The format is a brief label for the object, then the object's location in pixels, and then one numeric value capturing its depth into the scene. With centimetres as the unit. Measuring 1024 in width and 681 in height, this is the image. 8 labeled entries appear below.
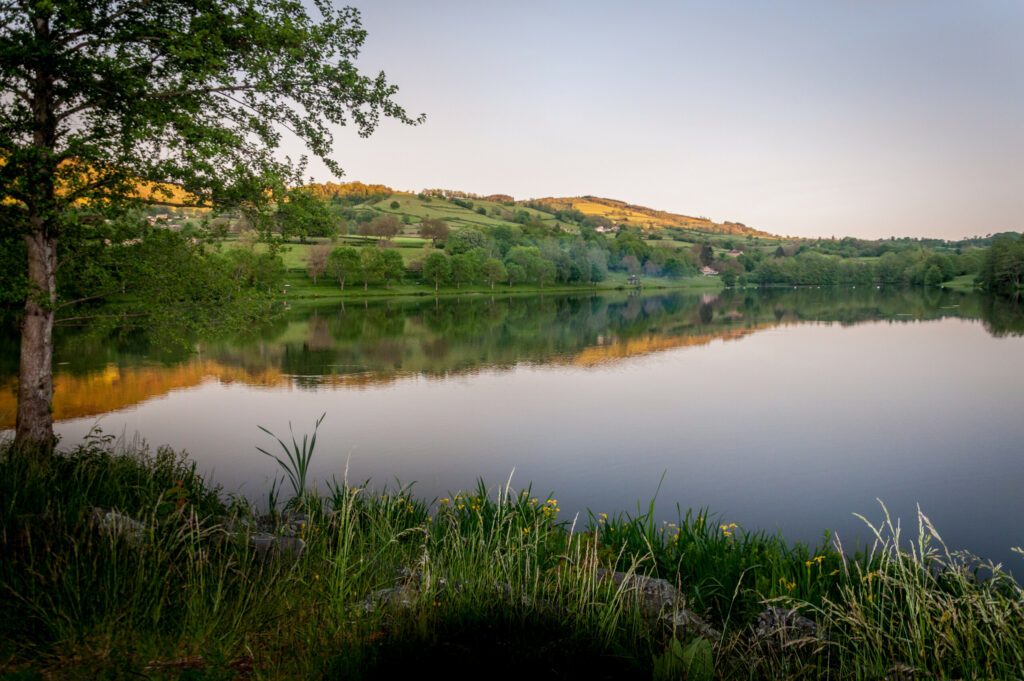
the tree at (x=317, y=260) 10294
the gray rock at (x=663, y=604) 636
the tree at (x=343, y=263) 10312
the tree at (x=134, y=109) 936
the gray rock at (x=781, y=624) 600
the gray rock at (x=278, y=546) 707
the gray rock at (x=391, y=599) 586
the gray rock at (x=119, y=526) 664
